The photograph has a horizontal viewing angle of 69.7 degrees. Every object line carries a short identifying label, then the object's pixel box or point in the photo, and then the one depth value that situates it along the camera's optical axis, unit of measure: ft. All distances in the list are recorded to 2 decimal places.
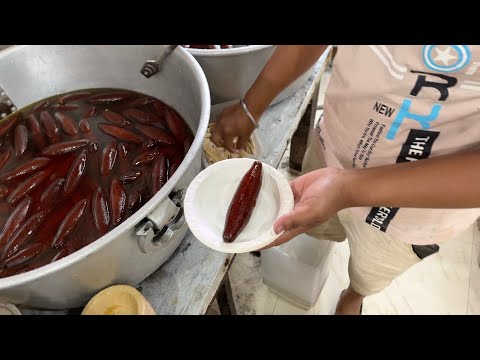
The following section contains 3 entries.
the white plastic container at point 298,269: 5.07
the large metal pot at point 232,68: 3.76
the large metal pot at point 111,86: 2.24
